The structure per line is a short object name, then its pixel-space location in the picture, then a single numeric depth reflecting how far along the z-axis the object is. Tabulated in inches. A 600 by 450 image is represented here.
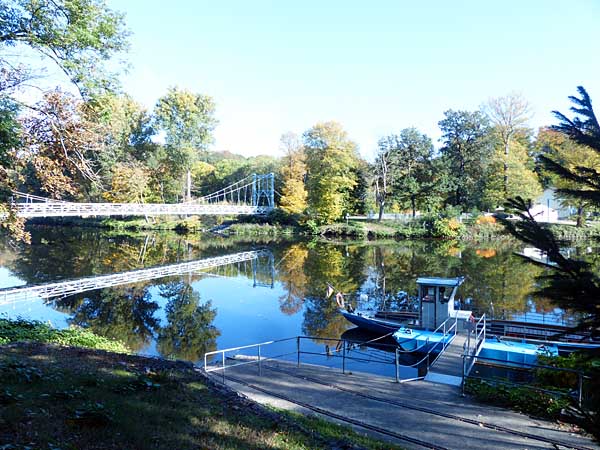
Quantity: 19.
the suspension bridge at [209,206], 1516.5
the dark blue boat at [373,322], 680.4
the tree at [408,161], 2187.5
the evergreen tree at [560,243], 98.7
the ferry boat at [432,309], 627.2
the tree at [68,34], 434.0
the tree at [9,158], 404.8
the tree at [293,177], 2283.5
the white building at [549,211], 2160.4
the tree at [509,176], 1916.8
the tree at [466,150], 2128.4
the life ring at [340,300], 782.1
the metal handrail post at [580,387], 307.5
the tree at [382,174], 2169.0
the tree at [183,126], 2271.2
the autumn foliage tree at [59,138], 472.4
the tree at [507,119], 2039.9
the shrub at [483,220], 2038.6
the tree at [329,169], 2101.4
